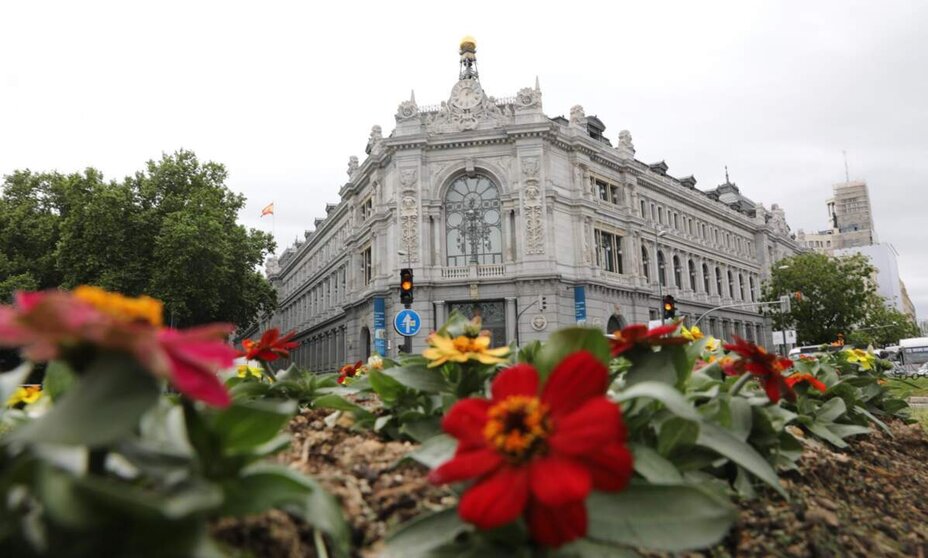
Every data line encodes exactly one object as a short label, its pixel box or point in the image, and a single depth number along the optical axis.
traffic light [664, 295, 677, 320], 21.50
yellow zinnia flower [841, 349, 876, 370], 4.64
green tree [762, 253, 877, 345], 41.72
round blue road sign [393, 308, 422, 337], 16.61
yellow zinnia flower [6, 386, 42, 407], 2.43
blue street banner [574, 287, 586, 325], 32.16
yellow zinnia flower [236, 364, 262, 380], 3.12
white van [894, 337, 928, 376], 39.99
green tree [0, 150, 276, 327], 28.23
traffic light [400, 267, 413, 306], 16.20
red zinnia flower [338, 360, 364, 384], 4.18
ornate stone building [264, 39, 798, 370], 32.16
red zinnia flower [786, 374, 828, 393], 2.73
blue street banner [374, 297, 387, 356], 33.69
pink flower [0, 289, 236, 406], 0.83
